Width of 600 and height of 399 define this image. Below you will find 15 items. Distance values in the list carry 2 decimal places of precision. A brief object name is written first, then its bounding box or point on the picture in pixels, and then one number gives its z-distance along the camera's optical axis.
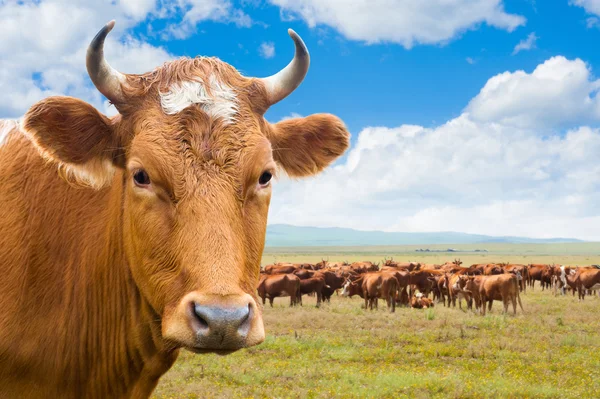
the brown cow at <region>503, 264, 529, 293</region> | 38.47
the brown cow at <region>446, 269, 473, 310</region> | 29.45
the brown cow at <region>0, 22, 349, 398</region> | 2.99
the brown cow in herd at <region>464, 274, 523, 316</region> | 27.03
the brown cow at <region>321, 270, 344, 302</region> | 35.16
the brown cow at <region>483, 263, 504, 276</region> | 37.47
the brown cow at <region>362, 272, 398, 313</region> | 29.17
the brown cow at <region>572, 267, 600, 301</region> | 36.24
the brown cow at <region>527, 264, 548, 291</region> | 44.78
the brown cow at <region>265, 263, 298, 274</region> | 37.44
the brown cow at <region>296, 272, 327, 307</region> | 31.62
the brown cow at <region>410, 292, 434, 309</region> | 30.19
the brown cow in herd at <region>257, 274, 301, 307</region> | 30.91
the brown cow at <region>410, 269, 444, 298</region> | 33.72
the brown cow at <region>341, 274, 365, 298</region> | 32.31
